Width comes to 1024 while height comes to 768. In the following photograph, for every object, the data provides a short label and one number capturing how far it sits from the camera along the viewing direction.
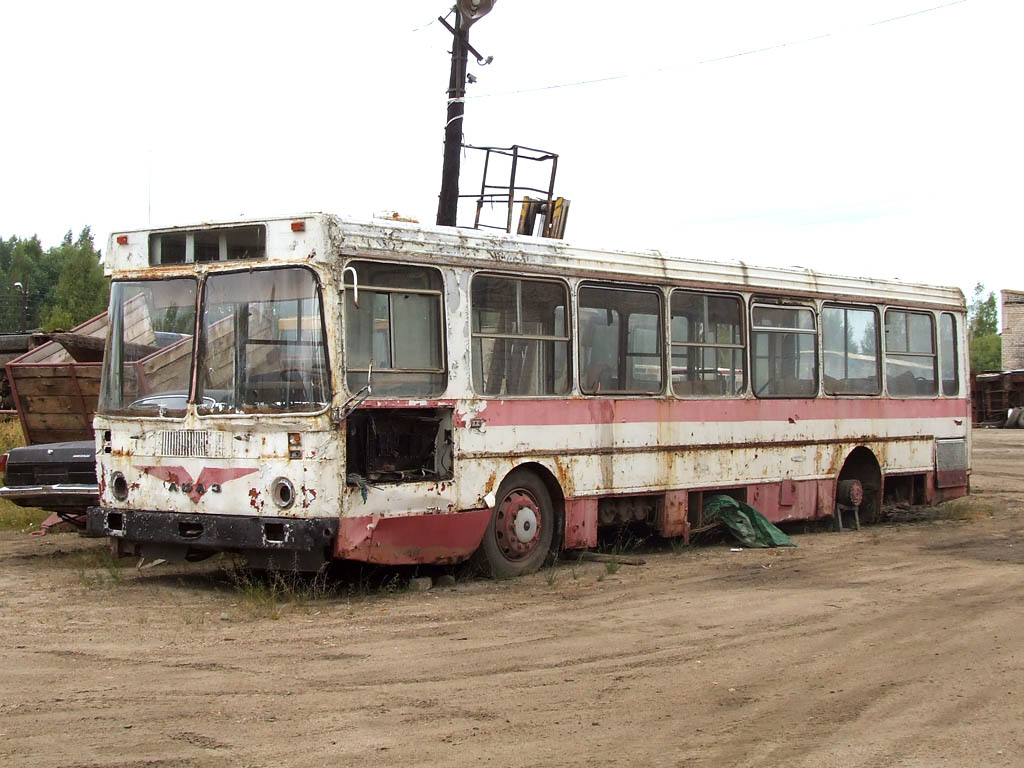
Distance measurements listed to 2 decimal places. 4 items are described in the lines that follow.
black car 11.30
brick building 54.41
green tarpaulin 12.81
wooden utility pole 17.81
